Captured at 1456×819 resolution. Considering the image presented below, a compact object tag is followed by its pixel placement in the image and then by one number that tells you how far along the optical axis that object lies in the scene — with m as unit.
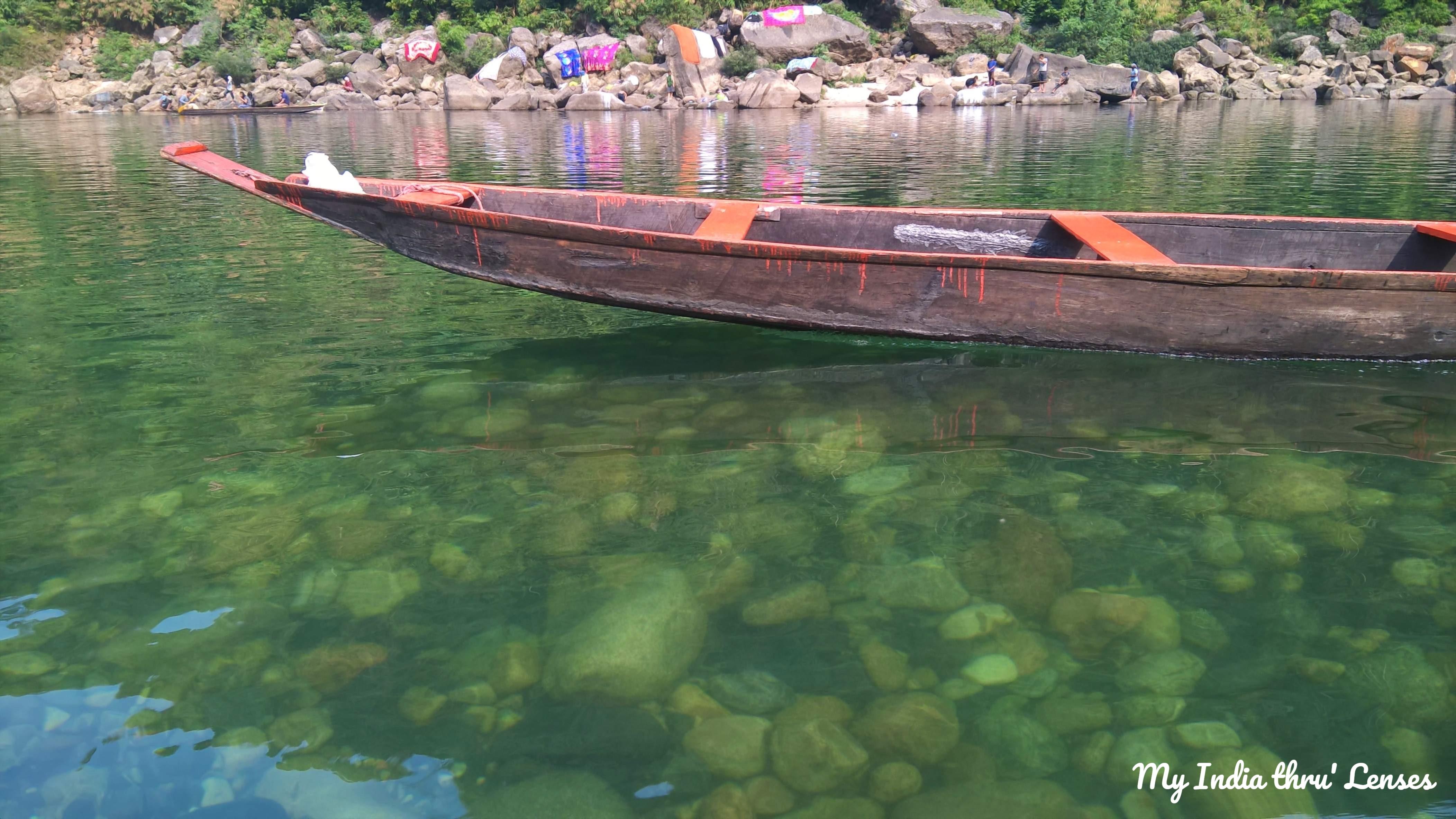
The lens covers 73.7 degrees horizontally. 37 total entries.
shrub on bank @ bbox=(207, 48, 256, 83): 43.72
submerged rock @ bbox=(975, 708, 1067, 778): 2.56
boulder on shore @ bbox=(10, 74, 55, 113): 40.94
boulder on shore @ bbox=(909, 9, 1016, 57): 41.75
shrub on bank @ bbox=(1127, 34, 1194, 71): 38.66
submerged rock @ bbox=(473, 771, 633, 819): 2.44
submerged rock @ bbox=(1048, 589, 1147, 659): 3.04
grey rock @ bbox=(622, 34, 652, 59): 43.16
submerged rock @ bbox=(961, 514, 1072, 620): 3.29
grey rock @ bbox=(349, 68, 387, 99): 42.12
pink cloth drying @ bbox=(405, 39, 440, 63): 43.97
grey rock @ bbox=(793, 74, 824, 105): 37.34
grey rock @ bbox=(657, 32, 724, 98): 39.28
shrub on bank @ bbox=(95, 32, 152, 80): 46.69
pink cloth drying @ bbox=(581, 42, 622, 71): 42.38
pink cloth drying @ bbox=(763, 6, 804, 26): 42.28
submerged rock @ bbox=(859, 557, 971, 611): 3.27
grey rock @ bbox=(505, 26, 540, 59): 43.84
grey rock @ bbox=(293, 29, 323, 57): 46.75
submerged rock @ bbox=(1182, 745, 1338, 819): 2.44
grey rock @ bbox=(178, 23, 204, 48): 48.59
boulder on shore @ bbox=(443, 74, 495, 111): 39.19
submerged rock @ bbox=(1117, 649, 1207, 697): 2.84
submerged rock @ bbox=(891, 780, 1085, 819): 2.42
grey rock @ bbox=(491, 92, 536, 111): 38.53
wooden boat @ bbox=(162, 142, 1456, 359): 5.00
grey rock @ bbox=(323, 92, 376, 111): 40.25
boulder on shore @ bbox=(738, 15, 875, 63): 41.84
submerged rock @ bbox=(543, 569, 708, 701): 2.88
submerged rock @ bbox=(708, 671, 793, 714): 2.77
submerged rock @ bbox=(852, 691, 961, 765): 2.61
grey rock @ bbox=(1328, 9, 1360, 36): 39.31
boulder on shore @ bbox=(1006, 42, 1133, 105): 36.44
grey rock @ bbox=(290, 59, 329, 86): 43.53
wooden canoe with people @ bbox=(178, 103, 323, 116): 35.66
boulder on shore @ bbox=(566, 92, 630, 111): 37.97
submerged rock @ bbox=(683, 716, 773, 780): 2.56
